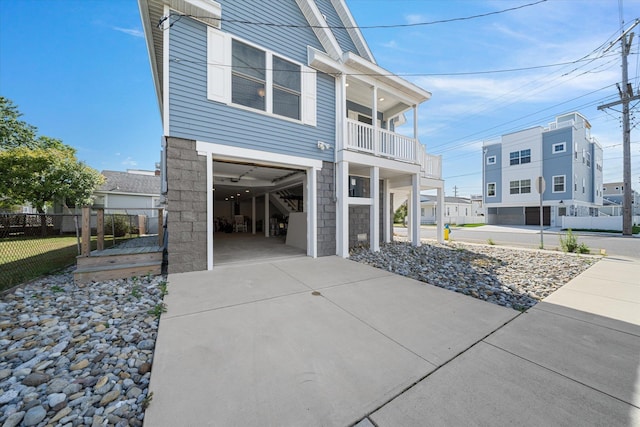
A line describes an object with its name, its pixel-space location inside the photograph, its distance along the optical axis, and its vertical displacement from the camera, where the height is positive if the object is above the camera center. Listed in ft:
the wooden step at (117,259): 13.11 -2.82
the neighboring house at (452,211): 91.86 +0.02
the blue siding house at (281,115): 15.60 +8.05
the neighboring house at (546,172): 66.28 +12.06
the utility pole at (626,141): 41.42 +13.14
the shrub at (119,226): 37.22 -2.22
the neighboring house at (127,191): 52.42 +4.85
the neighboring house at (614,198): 88.99 +6.01
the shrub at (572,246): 24.08 -3.83
